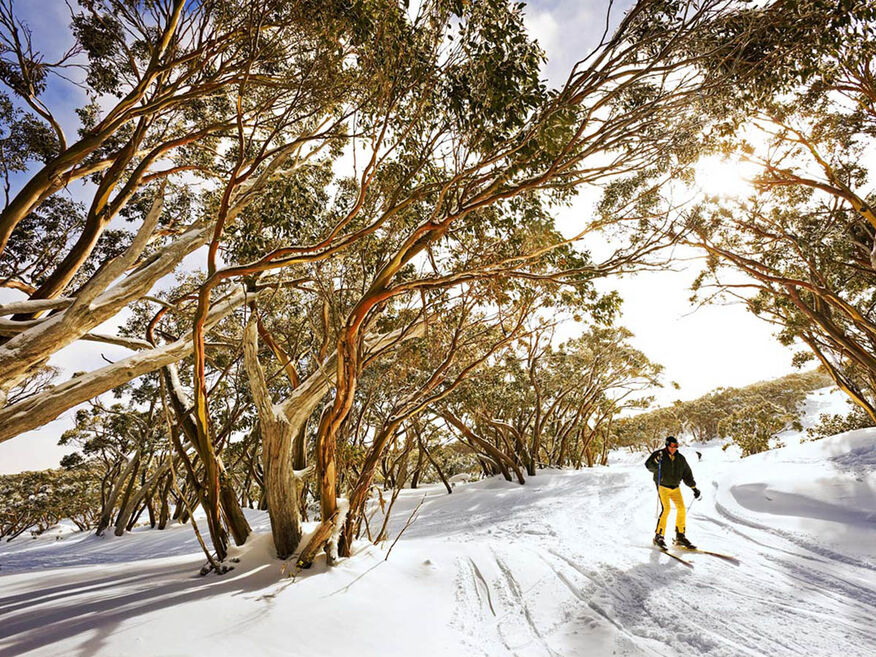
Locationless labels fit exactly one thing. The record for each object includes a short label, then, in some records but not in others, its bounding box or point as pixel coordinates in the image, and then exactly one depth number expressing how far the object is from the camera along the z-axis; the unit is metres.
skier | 6.08
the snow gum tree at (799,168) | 4.72
